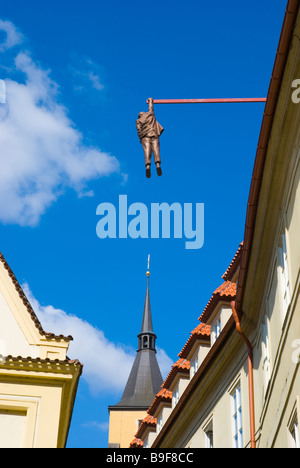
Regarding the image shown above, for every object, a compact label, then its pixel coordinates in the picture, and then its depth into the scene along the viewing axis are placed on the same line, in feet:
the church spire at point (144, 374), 264.44
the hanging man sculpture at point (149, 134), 38.01
